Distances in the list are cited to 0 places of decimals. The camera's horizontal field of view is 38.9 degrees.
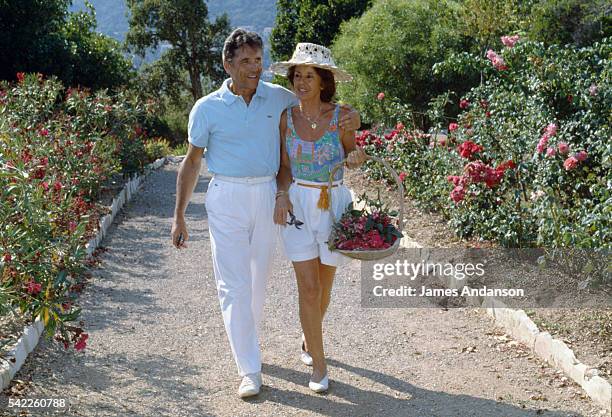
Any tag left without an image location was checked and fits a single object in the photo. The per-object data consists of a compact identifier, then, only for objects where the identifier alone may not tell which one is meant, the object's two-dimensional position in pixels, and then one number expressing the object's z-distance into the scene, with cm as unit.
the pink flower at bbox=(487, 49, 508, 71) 779
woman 442
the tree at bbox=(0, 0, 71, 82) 1644
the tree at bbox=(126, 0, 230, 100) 3128
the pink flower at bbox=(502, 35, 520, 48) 785
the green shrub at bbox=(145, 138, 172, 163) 1459
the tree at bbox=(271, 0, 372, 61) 2600
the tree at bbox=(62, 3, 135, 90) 1767
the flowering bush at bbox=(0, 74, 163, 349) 458
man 439
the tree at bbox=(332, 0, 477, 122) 1264
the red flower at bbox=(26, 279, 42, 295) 447
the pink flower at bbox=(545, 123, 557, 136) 627
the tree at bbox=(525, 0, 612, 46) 1025
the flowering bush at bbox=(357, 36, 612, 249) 594
